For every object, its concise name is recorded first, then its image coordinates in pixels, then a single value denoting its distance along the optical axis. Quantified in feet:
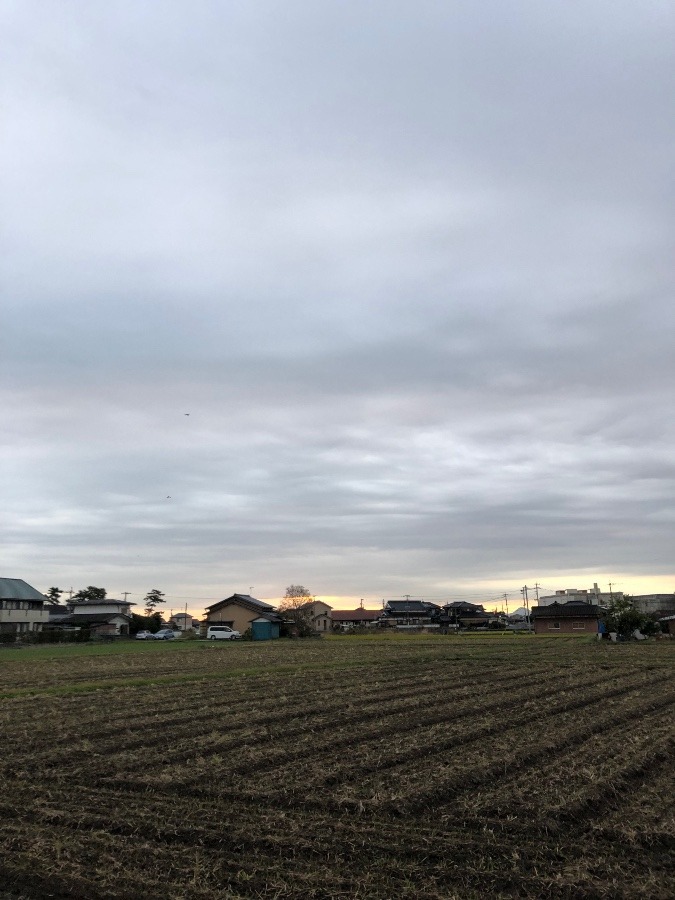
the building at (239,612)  276.41
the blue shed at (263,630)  224.74
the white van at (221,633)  231.30
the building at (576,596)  433.89
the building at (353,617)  409.28
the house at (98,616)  277.44
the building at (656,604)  336.94
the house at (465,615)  364.38
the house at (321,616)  359.05
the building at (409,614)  368.66
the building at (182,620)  430.45
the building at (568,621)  249.14
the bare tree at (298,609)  244.83
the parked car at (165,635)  235.71
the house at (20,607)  223.71
